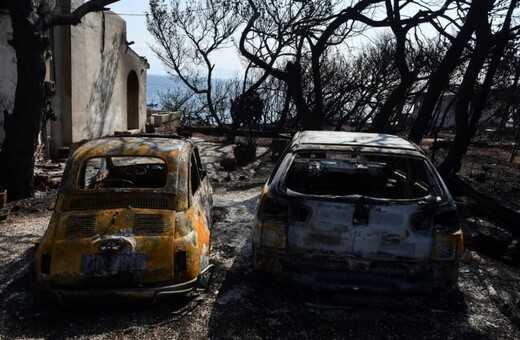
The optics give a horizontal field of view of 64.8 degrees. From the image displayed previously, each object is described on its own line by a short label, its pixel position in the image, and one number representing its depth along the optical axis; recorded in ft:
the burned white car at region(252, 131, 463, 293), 12.12
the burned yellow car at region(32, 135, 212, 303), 11.98
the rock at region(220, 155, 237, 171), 38.71
